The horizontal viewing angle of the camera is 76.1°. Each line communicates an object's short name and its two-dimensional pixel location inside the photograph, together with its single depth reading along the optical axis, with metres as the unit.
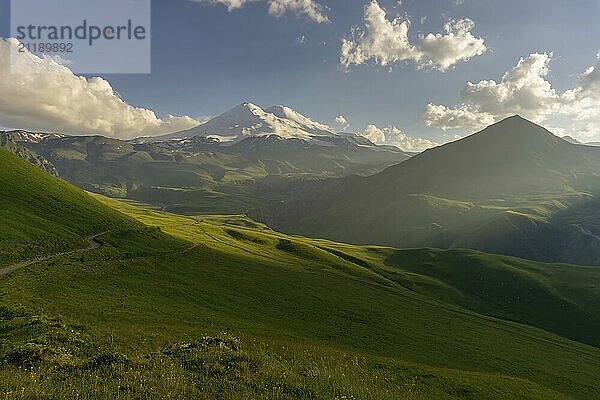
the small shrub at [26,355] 19.17
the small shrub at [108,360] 18.60
